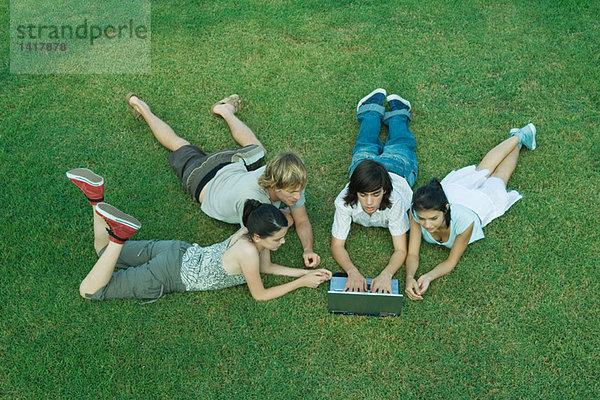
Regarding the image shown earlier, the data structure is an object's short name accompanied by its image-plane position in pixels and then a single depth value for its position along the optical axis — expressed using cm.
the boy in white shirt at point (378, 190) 453
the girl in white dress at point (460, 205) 444
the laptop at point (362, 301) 428
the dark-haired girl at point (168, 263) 441
